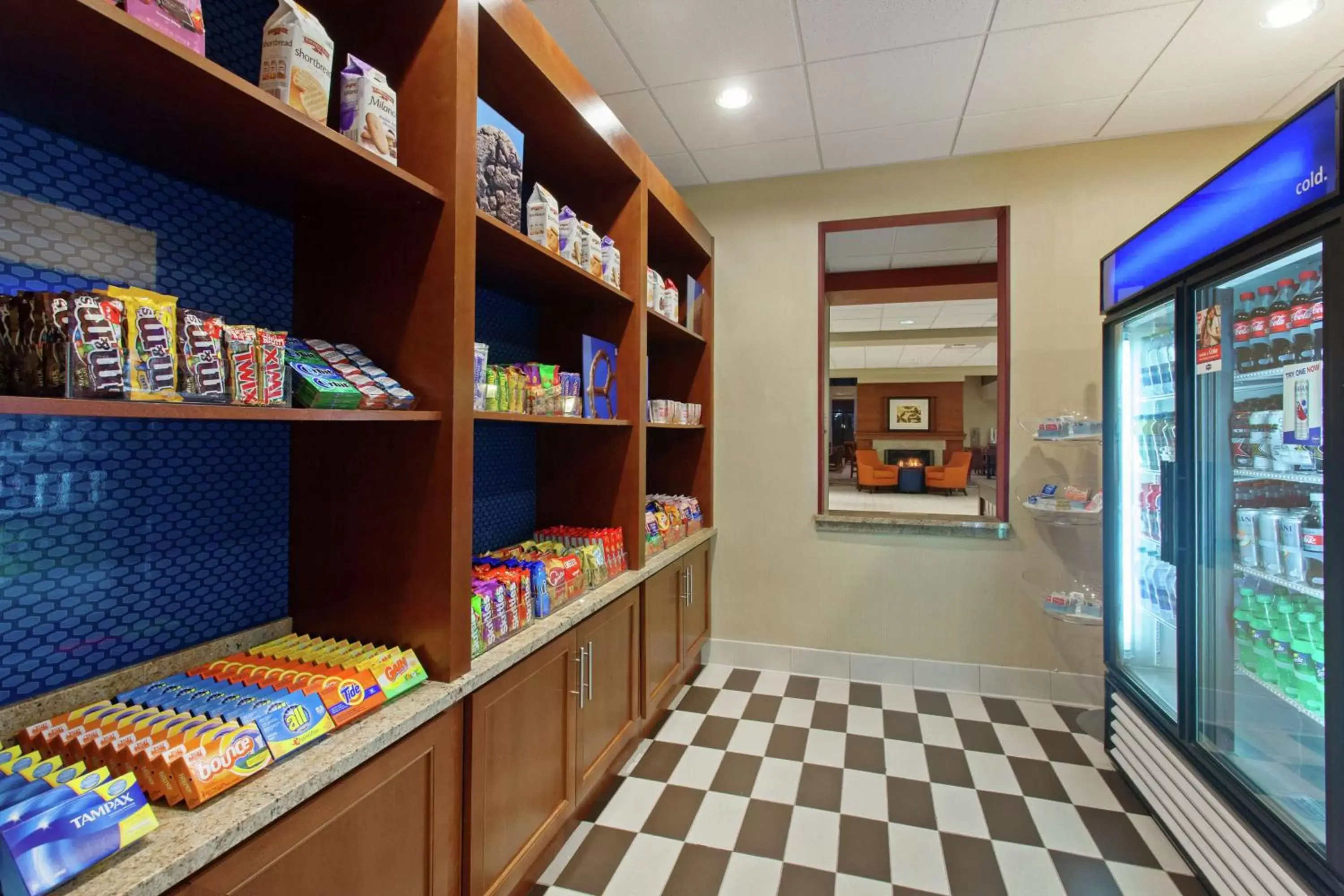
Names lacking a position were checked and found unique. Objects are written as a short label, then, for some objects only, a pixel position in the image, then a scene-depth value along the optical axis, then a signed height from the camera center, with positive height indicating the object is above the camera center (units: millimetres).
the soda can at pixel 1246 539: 1909 -274
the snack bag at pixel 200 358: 1049 +168
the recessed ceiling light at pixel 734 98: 2783 +1690
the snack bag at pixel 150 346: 962 +176
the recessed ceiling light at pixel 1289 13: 2180 +1647
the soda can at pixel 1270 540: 1802 -263
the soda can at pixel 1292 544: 1730 -264
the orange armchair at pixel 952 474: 11734 -415
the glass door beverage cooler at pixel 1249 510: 1437 -178
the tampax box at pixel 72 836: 753 -519
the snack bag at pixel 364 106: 1348 +789
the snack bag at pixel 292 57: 1199 +805
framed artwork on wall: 15812 +1037
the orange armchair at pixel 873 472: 12320 -385
